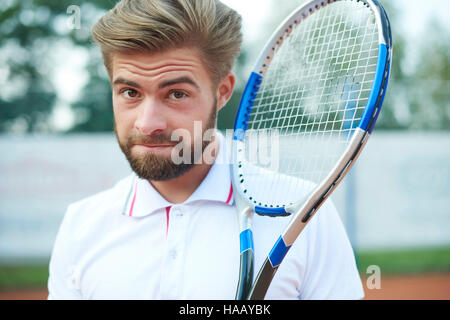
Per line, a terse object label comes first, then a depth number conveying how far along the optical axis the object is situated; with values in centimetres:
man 135
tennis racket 123
